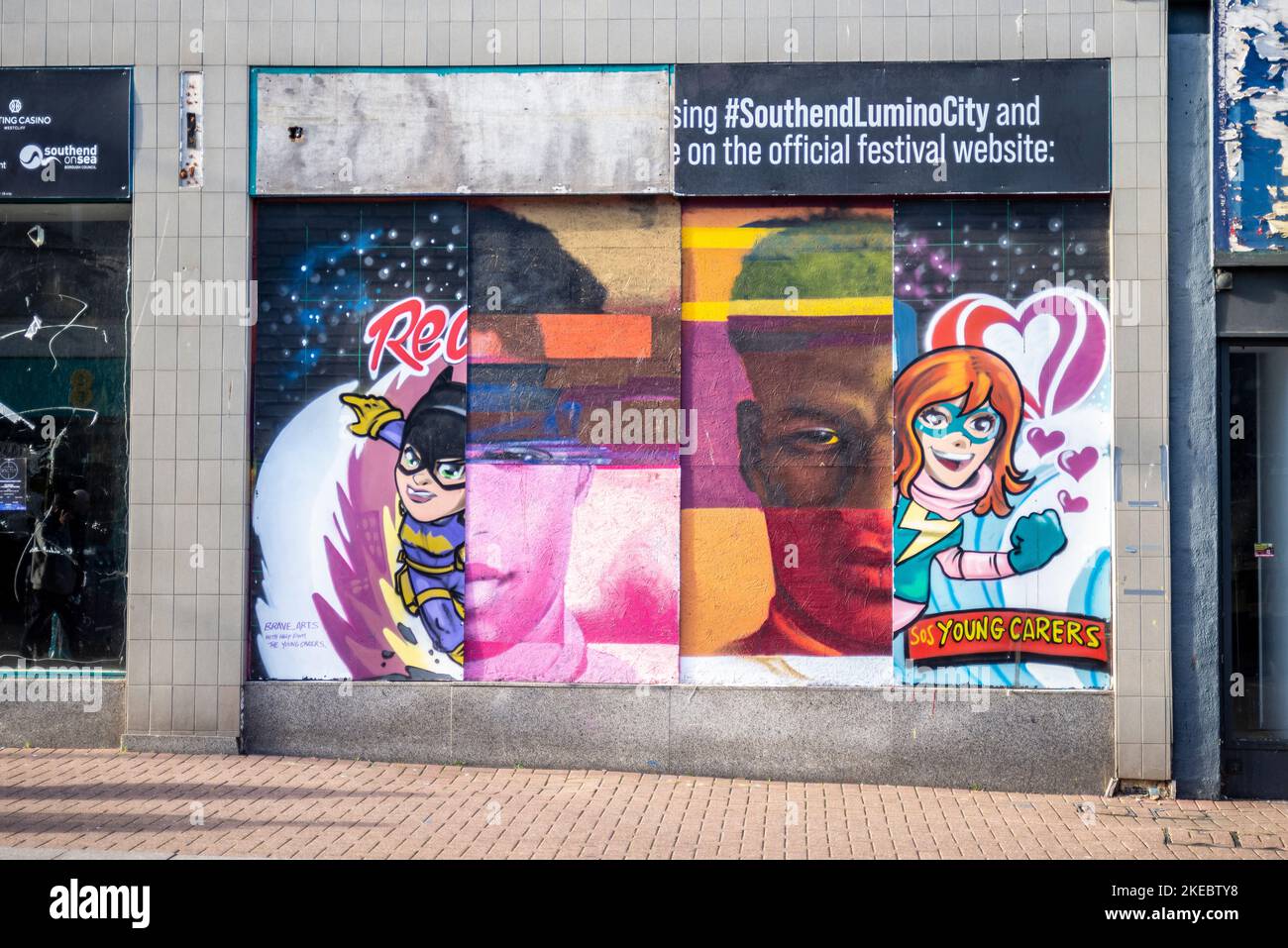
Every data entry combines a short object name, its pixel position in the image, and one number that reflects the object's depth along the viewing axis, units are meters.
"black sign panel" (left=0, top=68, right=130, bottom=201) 8.91
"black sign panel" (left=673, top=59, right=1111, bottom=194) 8.55
